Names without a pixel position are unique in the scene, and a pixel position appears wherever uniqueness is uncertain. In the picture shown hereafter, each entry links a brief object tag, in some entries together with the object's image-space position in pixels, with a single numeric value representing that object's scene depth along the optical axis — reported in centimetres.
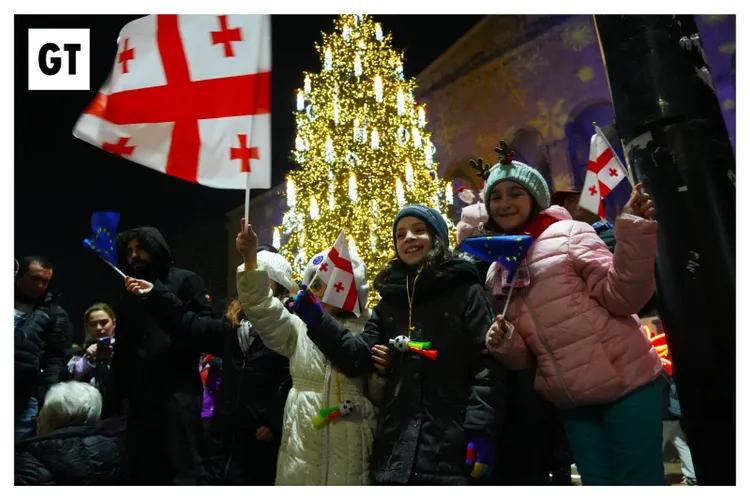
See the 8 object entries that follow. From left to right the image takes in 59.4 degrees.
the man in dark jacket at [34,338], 430
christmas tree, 861
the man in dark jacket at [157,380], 326
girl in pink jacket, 233
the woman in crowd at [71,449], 329
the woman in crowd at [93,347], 518
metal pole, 246
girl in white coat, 278
